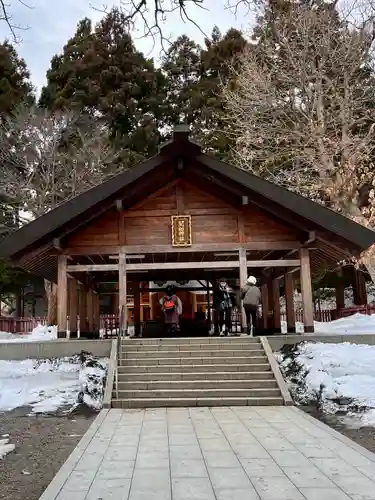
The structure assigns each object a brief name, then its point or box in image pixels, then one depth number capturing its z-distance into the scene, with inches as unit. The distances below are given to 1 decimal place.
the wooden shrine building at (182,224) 465.7
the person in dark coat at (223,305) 568.4
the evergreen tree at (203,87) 1048.8
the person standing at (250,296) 465.1
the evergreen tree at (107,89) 1064.2
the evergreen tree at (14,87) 994.1
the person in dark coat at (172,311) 514.3
